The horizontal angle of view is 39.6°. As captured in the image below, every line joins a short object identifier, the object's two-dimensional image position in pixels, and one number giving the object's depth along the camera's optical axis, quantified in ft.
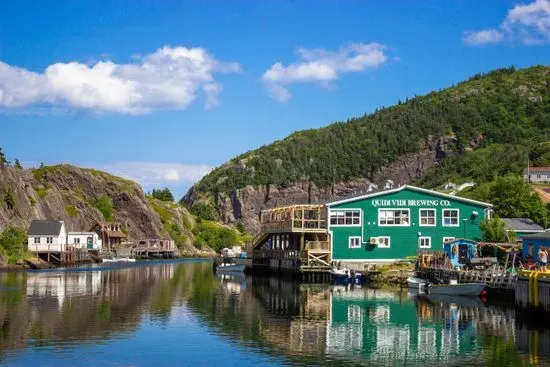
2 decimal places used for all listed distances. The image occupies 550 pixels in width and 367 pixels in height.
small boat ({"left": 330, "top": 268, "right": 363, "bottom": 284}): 217.56
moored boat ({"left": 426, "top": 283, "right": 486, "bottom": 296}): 173.27
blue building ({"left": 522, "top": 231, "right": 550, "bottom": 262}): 168.86
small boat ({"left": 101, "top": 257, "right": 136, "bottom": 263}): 410.72
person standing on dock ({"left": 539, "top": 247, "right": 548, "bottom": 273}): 153.58
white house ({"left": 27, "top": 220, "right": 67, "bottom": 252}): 369.71
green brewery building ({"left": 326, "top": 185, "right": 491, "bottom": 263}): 236.84
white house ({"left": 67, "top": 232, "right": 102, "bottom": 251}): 421.71
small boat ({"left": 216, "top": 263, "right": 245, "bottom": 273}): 286.05
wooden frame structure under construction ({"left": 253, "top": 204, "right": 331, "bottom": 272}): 235.40
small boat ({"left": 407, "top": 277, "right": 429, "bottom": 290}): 189.98
